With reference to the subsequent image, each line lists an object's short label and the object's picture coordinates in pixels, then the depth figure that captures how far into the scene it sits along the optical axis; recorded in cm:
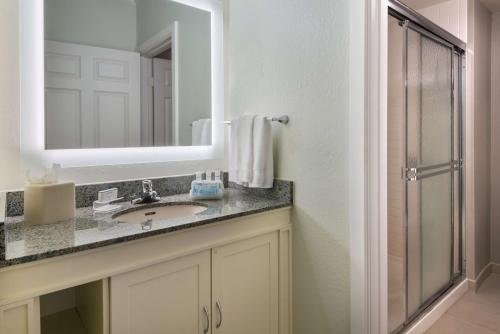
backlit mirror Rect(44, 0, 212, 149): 142
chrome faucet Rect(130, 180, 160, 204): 154
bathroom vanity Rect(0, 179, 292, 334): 92
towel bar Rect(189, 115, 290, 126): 162
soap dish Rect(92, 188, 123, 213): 138
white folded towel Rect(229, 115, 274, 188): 161
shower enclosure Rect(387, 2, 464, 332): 187
